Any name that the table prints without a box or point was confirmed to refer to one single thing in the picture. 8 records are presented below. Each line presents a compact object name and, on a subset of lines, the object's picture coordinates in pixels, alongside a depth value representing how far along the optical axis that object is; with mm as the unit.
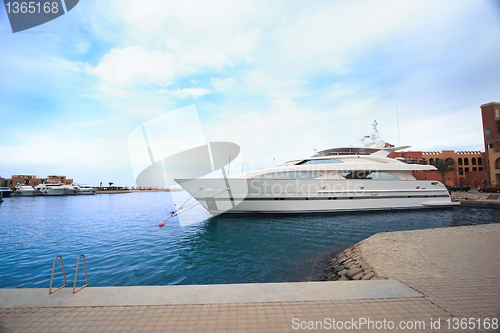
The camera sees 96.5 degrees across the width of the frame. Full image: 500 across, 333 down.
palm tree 35969
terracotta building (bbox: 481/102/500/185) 32281
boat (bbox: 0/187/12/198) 68388
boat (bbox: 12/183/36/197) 72419
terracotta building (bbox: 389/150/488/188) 36750
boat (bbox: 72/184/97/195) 84125
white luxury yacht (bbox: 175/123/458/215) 15688
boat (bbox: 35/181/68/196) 74938
